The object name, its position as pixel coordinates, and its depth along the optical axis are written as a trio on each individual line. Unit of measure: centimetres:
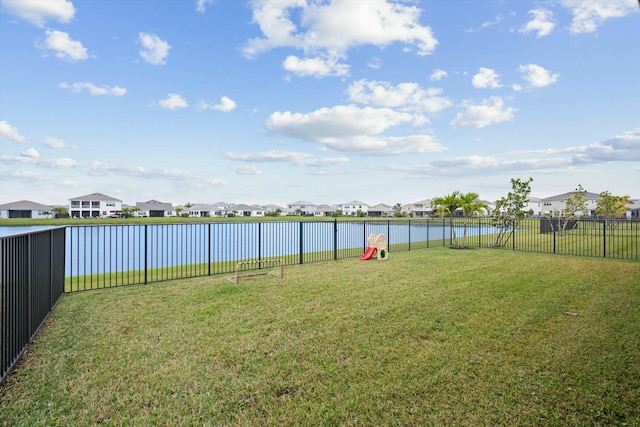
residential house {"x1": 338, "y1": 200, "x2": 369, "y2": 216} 11650
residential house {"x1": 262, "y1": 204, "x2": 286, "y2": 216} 11191
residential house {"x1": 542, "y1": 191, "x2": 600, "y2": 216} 6781
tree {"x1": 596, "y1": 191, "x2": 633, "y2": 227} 3744
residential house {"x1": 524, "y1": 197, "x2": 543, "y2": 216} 8565
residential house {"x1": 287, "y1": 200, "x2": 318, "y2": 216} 11009
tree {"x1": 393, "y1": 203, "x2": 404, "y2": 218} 9169
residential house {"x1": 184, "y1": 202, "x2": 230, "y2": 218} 9725
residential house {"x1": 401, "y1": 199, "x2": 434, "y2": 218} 9808
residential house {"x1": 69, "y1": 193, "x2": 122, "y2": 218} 7012
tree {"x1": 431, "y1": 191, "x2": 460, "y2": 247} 1752
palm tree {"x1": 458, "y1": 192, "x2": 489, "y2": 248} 1720
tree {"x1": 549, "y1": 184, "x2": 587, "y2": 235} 3041
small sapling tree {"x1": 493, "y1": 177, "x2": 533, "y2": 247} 1614
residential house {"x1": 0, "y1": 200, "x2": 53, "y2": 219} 6259
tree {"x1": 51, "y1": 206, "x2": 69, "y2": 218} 6191
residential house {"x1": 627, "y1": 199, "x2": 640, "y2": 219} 6051
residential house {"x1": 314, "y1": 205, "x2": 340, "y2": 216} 10875
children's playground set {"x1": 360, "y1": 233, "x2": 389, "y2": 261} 1185
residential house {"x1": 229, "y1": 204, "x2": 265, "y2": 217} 10156
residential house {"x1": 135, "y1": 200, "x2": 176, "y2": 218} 8339
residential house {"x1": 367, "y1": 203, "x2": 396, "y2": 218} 10362
